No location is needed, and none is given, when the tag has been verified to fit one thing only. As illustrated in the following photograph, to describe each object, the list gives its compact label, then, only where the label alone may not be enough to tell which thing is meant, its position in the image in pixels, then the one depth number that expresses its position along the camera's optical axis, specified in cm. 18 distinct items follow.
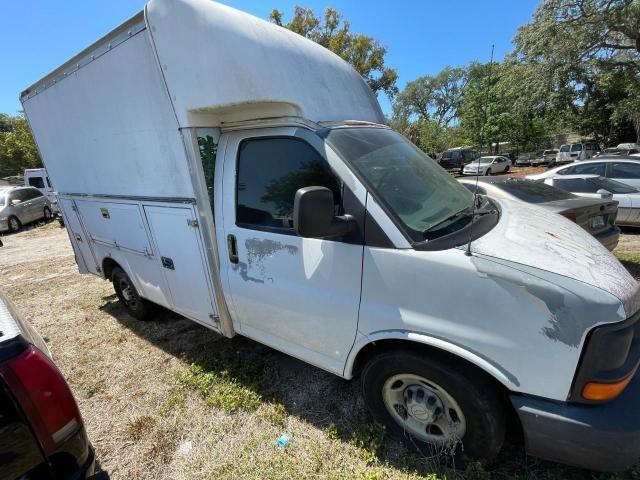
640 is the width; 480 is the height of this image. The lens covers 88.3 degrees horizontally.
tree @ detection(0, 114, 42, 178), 3381
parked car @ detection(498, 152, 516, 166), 2918
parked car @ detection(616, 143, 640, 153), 2215
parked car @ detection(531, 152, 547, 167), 2913
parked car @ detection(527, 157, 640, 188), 748
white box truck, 159
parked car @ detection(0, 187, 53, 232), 1293
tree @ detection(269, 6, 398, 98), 2158
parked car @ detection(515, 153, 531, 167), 3025
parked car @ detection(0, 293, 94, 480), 129
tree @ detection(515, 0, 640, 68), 1708
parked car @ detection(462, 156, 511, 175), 2520
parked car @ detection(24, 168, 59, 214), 1828
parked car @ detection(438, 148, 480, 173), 2339
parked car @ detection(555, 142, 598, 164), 2558
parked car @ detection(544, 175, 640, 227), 634
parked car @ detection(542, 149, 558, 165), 2827
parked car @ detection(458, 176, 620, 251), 413
